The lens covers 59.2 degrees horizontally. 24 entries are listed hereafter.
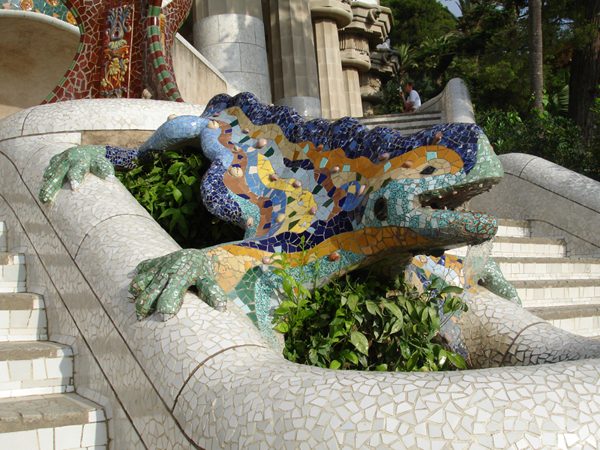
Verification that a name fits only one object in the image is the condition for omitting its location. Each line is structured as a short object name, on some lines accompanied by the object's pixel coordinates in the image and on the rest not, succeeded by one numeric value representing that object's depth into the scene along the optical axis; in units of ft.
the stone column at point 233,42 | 33.14
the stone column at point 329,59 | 53.83
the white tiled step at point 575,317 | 14.02
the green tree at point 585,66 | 35.04
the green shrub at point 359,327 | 8.02
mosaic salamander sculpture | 7.46
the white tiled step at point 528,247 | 18.54
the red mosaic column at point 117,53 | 17.58
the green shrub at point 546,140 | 29.27
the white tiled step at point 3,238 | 12.37
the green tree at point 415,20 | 112.98
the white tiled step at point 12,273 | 10.95
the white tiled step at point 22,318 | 9.57
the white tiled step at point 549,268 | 16.52
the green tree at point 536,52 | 36.96
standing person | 44.10
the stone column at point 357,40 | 64.18
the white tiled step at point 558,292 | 15.24
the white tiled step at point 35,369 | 8.34
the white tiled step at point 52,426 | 7.04
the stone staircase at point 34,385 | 7.15
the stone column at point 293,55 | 42.29
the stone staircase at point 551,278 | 14.69
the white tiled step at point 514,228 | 21.11
